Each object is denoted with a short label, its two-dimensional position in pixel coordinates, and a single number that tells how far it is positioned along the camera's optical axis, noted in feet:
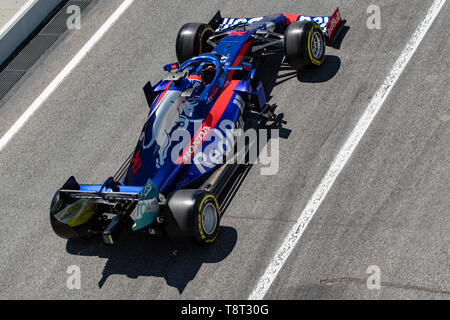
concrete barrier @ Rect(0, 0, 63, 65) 84.58
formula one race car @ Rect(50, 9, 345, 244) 52.13
